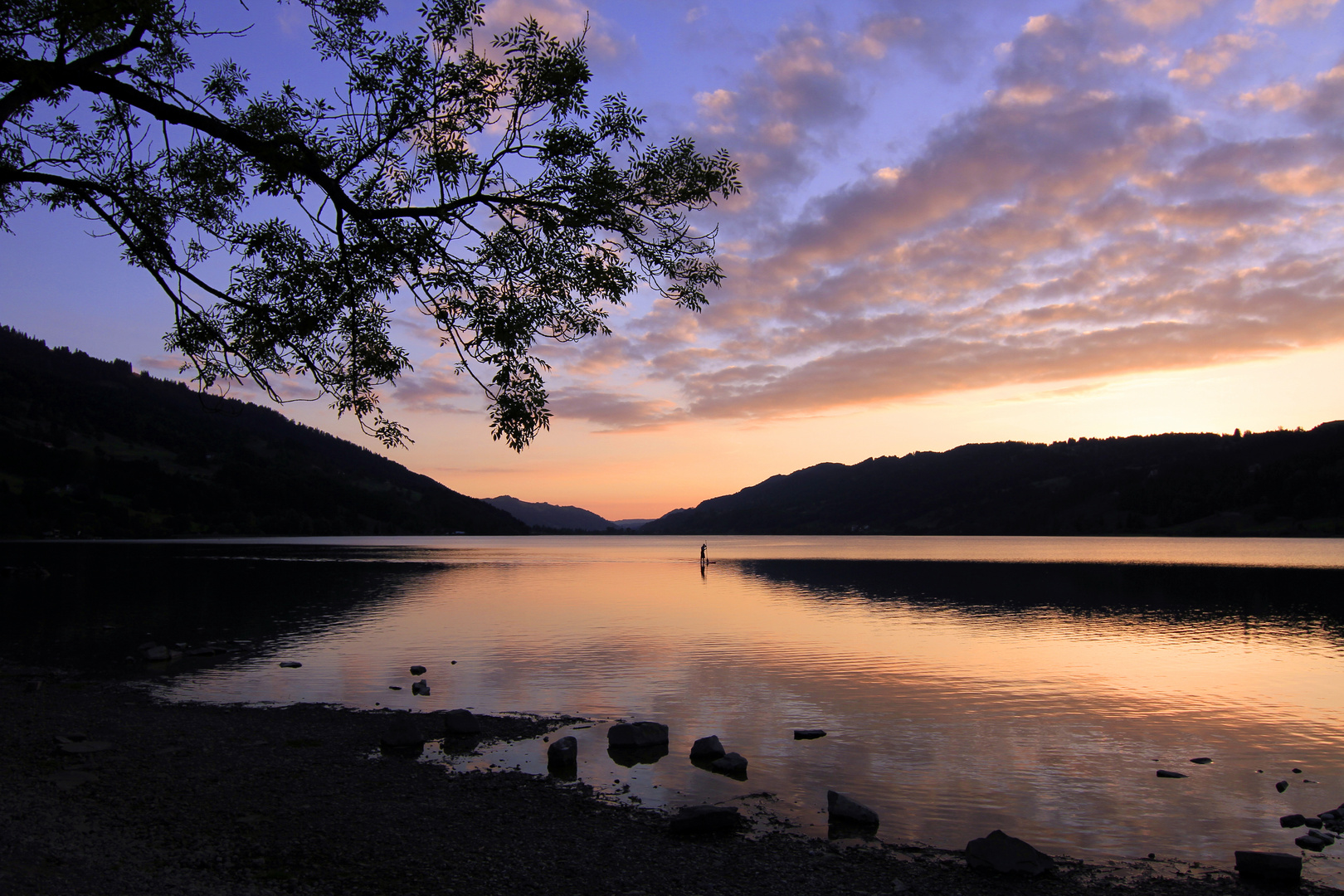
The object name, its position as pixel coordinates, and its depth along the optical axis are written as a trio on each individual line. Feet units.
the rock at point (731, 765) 67.36
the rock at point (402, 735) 72.13
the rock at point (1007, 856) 46.70
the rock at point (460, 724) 77.87
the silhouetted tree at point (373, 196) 42.60
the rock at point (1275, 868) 46.16
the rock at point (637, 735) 73.67
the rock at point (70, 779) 54.04
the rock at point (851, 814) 55.11
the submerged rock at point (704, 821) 51.60
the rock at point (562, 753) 66.90
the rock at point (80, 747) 63.52
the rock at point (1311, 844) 51.93
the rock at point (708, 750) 70.38
